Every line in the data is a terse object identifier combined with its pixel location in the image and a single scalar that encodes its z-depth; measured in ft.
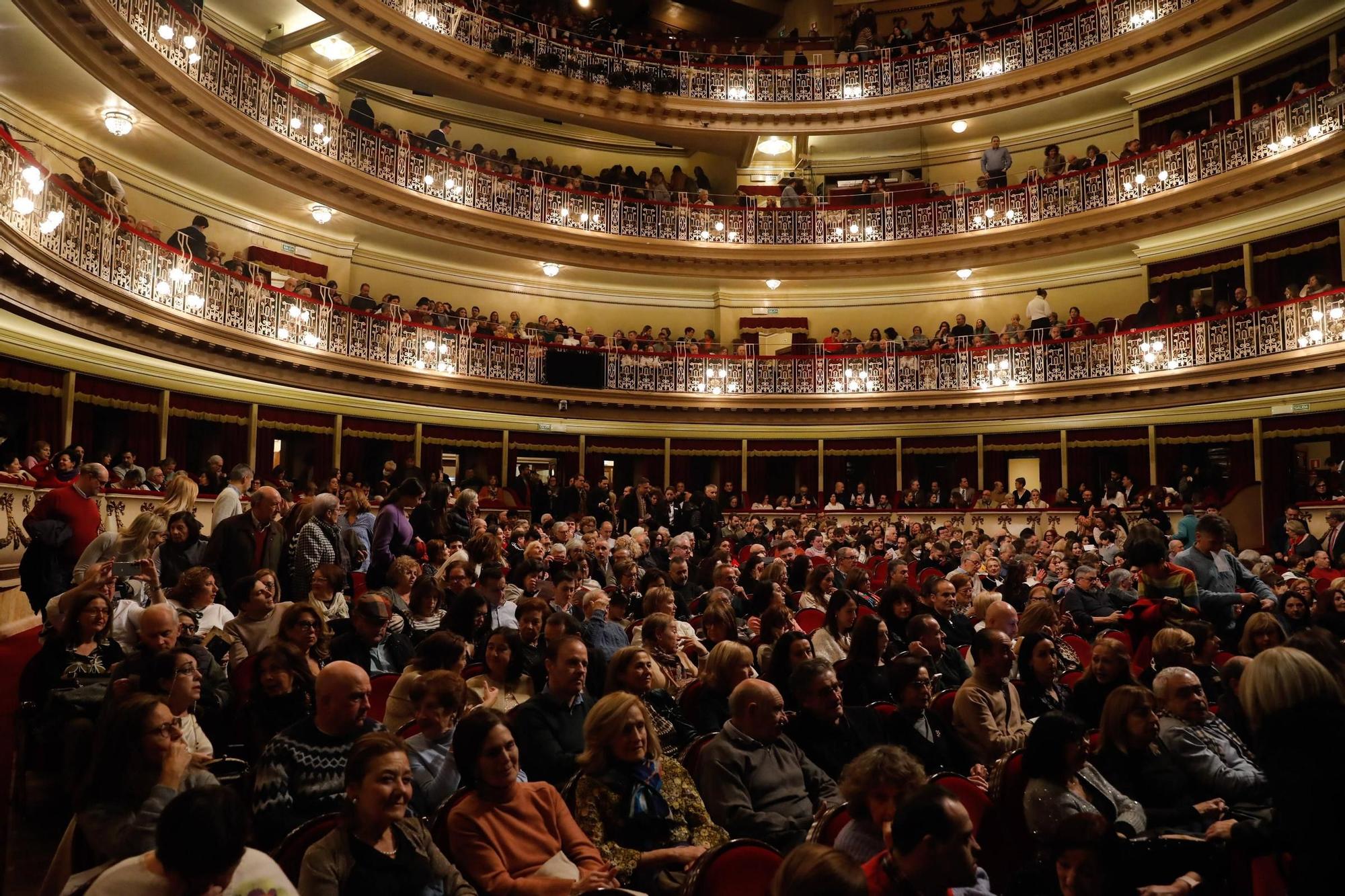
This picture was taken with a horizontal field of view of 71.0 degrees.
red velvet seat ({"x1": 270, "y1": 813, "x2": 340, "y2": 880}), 8.84
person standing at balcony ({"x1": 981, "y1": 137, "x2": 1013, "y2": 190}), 62.28
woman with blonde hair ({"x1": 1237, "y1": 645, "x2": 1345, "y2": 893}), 9.07
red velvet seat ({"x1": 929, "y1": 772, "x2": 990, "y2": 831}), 11.43
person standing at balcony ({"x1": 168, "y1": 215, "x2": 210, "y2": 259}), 43.11
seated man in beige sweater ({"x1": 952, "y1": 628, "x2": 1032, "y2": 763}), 14.12
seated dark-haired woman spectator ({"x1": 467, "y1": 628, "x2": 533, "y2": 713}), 15.21
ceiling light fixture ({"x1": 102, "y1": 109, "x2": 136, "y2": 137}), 40.06
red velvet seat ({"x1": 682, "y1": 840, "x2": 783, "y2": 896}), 8.77
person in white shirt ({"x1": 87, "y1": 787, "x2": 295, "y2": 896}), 7.22
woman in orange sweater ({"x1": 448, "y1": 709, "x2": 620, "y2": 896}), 9.55
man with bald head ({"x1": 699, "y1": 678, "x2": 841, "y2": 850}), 11.54
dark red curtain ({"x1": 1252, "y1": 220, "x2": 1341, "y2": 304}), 50.39
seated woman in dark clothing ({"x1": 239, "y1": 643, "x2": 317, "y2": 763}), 12.55
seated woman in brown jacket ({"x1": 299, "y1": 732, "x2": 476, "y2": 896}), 8.61
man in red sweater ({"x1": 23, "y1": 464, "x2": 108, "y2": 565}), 21.86
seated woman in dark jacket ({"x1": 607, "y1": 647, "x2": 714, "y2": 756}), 13.35
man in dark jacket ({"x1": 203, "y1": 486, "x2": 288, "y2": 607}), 20.26
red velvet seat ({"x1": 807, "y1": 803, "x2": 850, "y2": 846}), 10.16
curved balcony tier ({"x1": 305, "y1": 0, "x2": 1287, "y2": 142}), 54.44
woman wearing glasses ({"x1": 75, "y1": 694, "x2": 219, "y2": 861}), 8.95
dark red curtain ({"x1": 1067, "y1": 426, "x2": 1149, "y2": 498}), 58.23
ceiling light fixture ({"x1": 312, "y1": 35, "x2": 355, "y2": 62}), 56.59
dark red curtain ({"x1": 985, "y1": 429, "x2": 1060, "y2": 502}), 61.82
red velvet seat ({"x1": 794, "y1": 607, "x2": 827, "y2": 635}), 23.94
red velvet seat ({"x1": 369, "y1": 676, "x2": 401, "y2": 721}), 15.26
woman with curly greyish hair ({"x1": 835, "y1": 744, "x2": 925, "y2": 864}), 9.84
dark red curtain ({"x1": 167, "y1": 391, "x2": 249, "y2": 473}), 47.88
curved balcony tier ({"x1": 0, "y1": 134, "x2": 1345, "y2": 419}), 34.81
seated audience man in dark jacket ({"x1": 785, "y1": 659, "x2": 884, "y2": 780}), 13.32
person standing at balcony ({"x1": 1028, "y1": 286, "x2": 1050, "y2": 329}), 59.00
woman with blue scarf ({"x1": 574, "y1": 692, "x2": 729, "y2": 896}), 10.53
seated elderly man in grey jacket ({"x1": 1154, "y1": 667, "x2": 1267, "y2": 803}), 12.80
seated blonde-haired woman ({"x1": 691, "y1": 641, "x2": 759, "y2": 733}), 14.43
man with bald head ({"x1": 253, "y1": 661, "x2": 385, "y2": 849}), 10.17
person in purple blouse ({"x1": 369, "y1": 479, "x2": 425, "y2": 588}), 24.98
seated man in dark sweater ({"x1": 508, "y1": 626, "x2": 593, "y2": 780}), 12.37
